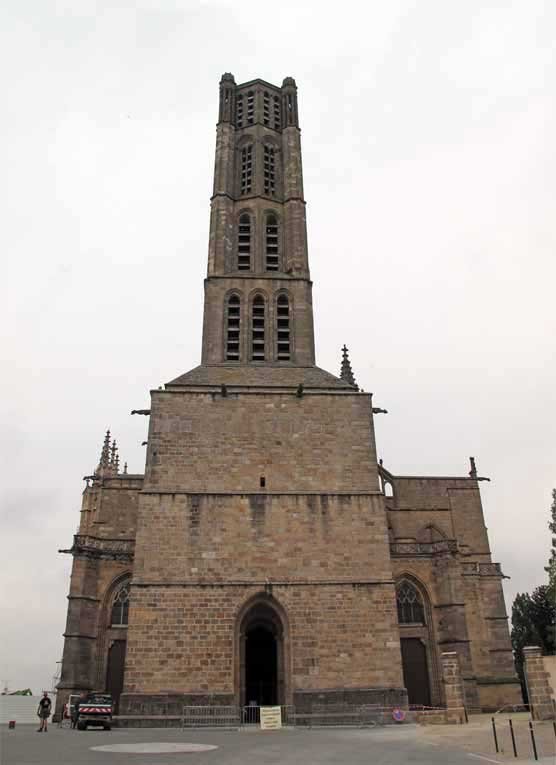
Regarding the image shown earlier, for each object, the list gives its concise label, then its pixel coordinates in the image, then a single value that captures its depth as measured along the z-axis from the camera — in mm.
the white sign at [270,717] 16547
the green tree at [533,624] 42566
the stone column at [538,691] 15672
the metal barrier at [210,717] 17344
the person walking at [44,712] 17156
